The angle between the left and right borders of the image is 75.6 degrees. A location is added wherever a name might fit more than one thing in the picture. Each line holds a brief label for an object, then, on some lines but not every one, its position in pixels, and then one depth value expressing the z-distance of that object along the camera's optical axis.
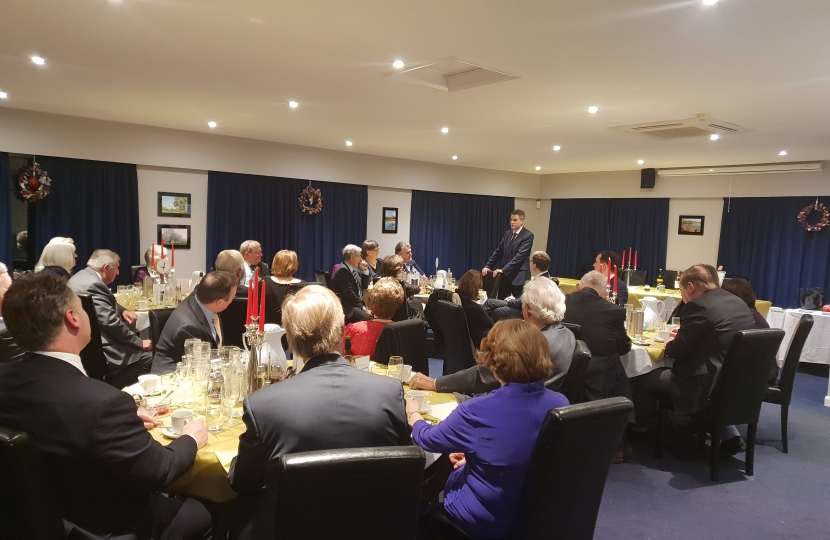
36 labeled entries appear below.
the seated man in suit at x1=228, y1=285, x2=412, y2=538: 1.62
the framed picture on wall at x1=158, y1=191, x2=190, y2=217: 8.11
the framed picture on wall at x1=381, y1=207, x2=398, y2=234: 10.84
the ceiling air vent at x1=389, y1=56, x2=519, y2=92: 4.24
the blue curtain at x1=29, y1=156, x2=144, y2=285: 7.16
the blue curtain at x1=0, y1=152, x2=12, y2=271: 6.79
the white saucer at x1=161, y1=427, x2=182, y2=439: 2.10
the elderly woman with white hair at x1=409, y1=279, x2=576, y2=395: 2.84
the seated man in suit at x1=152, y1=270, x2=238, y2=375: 3.04
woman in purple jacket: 1.83
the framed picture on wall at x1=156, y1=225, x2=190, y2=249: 8.12
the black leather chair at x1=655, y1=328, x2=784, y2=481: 3.53
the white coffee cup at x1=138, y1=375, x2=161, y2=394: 2.55
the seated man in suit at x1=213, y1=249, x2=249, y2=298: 4.75
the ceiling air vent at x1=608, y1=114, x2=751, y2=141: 5.91
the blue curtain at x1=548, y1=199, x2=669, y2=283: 10.95
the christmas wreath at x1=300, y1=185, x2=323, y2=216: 9.56
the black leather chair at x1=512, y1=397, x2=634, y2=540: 1.74
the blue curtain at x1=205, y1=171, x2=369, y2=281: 8.66
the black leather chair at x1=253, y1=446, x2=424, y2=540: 1.39
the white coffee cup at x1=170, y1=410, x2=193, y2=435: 2.12
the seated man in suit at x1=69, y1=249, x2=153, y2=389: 3.93
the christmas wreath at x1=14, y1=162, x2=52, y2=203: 6.86
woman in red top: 3.36
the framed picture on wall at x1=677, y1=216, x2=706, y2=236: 10.40
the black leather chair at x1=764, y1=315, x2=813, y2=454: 4.02
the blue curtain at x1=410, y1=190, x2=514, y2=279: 11.36
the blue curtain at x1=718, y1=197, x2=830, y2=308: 8.89
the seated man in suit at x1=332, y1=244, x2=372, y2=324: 5.80
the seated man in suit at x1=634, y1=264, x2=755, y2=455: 3.75
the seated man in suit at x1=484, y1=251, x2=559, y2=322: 5.33
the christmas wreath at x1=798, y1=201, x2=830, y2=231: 8.68
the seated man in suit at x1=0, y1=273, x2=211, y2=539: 1.53
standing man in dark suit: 7.87
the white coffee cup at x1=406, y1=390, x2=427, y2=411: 2.51
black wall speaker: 10.71
